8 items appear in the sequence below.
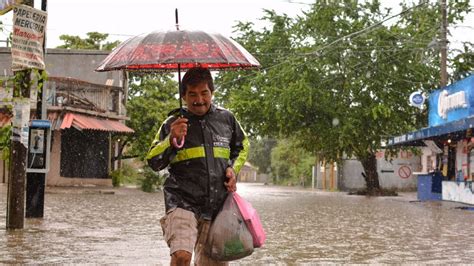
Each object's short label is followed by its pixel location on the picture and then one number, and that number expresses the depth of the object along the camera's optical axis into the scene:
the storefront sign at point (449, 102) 24.30
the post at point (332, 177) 52.69
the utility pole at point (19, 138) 10.69
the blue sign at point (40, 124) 12.59
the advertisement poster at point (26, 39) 10.22
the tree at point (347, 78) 33.78
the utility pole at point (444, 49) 27.25
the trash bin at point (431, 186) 29.04
